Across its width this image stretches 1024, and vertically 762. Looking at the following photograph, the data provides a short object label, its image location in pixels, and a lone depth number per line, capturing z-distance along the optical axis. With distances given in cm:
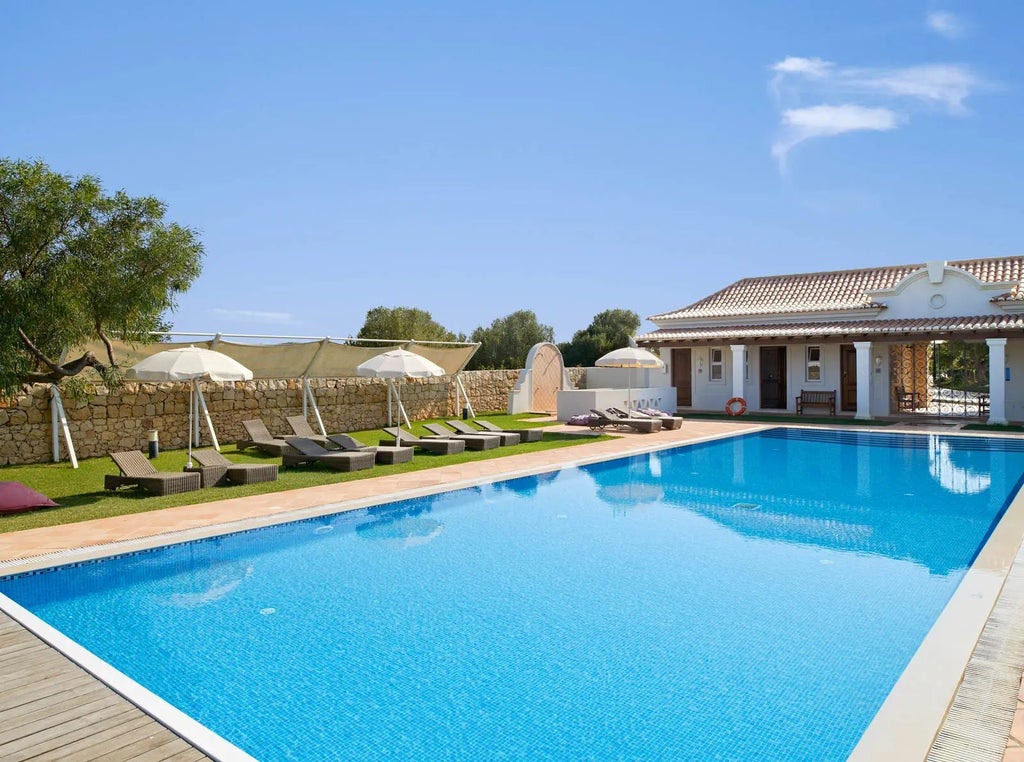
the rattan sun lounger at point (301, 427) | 1574
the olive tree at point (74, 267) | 952
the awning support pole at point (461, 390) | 2302
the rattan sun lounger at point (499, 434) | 1731
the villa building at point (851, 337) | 2225
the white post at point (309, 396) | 1809
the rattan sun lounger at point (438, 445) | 1606
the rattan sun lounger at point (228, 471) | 1162
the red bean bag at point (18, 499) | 967
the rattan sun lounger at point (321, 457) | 1340
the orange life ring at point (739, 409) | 2538
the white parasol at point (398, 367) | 1515
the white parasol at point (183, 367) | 1159
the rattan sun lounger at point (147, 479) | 1096
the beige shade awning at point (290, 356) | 1546
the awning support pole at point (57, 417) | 1382
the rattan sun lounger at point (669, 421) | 2122
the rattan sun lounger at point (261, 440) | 1523
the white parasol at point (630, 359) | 2109
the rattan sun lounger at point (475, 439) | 1669
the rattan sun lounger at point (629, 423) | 2072
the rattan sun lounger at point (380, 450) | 1433
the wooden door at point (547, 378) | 2725
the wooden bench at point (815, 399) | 2505
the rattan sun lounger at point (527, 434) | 1816
